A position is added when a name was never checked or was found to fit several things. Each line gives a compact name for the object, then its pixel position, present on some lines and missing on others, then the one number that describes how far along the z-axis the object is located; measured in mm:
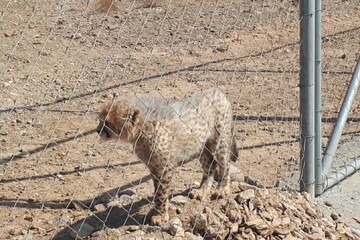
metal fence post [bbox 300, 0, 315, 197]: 4293
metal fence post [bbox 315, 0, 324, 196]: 4371
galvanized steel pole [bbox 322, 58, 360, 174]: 5043
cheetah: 4383
